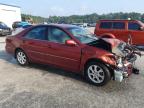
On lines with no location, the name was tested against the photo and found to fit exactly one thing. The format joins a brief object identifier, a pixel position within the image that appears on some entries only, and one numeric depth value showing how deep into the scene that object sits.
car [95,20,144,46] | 6.72
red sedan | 3.03
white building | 21.81
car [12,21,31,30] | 18.57
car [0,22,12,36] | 11.94
